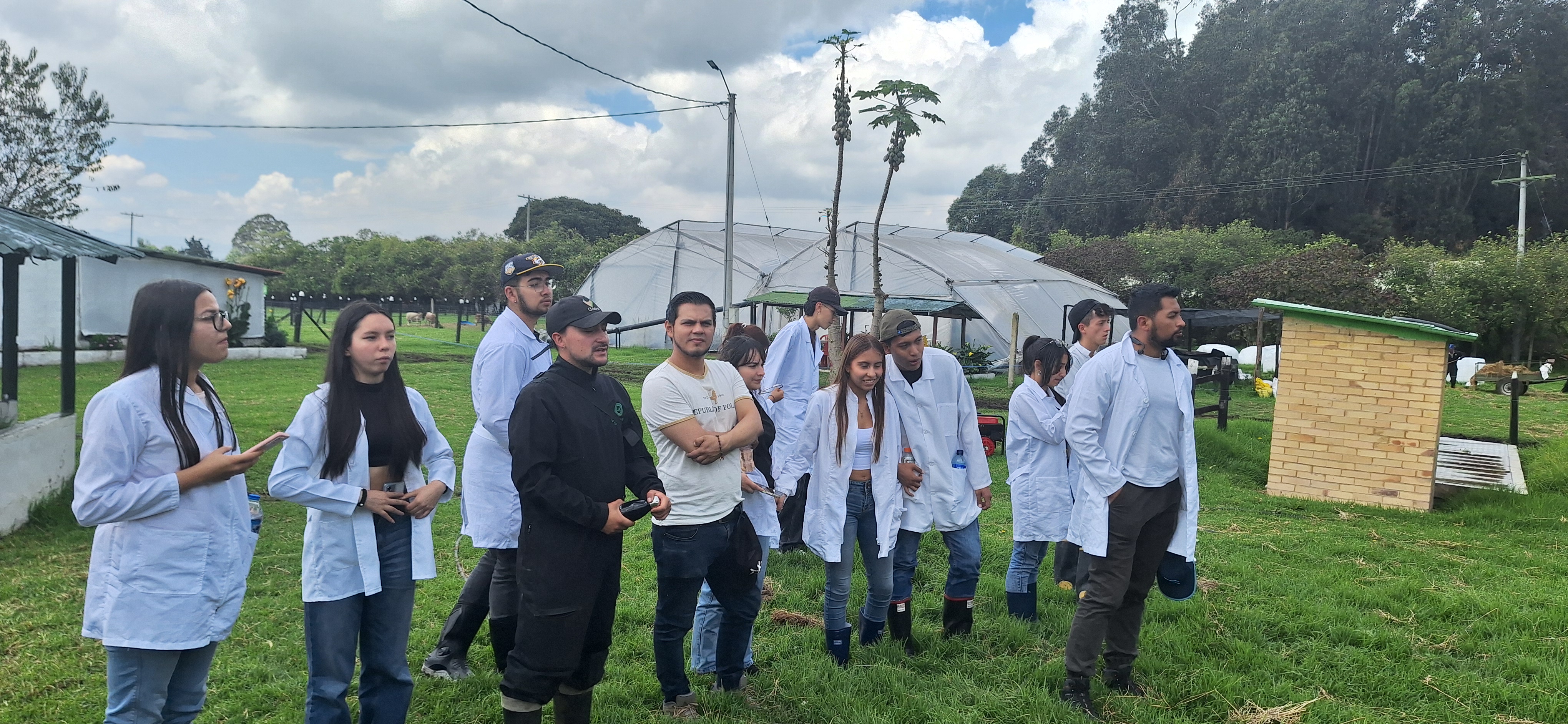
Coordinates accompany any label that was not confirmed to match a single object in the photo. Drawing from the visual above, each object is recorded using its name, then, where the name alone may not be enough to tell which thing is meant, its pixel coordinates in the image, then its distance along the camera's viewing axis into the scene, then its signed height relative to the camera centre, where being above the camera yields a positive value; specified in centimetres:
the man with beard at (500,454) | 375 -62
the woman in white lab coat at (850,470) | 415 -70
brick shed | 859 -64
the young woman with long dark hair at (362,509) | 292 -69
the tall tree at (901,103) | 1400 +355
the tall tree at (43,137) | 2464 +447
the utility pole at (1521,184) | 2342 +557
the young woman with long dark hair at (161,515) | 249 -63
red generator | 1128 -130
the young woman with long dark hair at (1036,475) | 504 -83
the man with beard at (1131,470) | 385 -59
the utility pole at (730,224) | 1909 +209
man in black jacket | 300 -69
